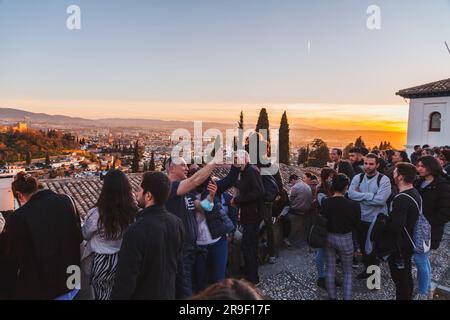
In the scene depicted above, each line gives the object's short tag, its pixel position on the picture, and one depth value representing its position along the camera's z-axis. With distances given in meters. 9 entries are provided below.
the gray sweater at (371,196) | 4.39
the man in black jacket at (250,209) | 4.23
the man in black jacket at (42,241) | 2.48
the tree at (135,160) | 29.70
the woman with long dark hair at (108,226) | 2.68
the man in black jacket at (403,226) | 3.49
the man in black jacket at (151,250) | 2.19
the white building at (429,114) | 23.08
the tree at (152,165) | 28.67
